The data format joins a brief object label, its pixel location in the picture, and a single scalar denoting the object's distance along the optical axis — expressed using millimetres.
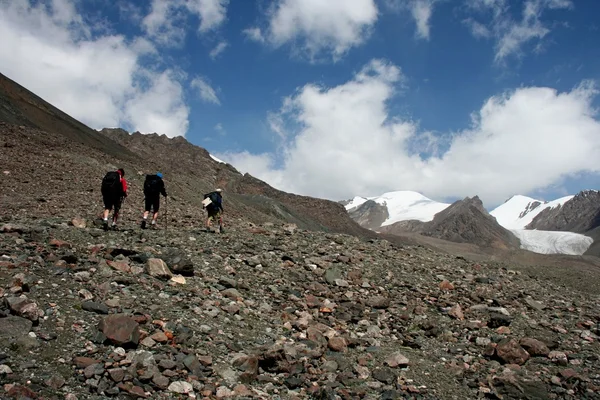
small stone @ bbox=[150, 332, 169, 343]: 6109
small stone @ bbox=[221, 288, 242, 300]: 8555
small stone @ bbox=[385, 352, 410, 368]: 7176
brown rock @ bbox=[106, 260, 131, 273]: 8156
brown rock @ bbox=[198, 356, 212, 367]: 5953
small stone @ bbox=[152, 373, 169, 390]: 5257
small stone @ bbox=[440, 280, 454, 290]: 11828
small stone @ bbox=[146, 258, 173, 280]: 8375
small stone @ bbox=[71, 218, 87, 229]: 11398
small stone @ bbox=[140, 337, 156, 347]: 5922
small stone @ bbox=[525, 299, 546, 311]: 11281
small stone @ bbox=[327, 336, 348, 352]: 7355
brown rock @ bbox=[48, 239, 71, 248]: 8734
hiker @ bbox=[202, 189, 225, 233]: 14606
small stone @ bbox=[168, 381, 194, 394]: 5277
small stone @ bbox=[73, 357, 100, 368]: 5156
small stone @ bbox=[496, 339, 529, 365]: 7801
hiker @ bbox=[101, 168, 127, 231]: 12156
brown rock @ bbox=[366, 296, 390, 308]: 9836
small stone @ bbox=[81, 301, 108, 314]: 6395
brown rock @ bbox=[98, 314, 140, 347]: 5715
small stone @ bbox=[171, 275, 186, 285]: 8398
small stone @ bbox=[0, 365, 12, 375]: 4621
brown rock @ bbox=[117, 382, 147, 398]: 4992
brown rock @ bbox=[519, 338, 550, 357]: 8180
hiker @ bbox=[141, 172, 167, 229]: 13578
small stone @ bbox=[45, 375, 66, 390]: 4725
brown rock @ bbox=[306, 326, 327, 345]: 7406
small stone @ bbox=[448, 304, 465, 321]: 9812
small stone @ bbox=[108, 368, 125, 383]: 5098
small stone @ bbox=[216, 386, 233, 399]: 5448
